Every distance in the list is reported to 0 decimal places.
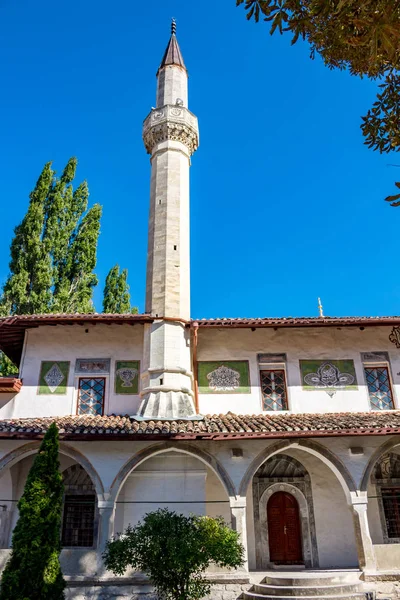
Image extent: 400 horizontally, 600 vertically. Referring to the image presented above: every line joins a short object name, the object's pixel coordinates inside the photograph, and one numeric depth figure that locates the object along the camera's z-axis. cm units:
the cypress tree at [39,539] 719
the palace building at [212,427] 940
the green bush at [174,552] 708
